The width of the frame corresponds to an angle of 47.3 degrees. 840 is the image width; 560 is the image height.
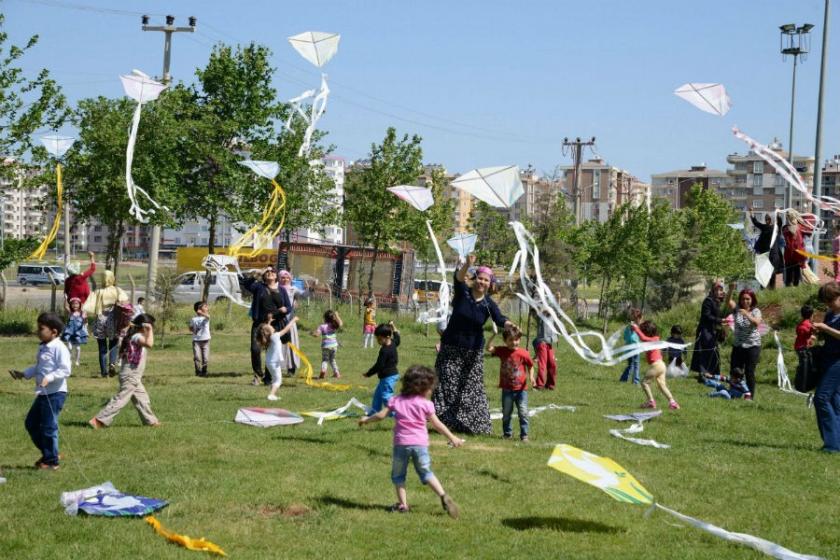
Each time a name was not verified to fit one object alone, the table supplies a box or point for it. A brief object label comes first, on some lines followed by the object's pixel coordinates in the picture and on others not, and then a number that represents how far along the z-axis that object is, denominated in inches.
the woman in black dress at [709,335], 664.4
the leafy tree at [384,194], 1326.3
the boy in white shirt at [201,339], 624.1
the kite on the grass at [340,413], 456.1
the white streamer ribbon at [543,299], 353.2
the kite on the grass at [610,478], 264.4
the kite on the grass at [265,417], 437.2
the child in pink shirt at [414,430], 291.7
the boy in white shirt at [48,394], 341.1
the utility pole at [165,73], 1131.3
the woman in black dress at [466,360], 410.3
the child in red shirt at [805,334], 586.9
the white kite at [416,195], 613.6
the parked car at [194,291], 1584.6
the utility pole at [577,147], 2244.1
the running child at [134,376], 426.6
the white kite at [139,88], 608.1
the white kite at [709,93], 470.9
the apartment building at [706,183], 7179.1
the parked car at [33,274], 2413.9
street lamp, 897.5
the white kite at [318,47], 644.7
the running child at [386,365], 433.4
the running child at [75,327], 634.8
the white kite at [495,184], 471.5
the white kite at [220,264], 604.5
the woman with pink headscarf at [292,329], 593.6
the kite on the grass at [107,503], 284.0
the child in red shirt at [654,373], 532.4
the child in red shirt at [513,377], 411.8
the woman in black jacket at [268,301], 568.4
